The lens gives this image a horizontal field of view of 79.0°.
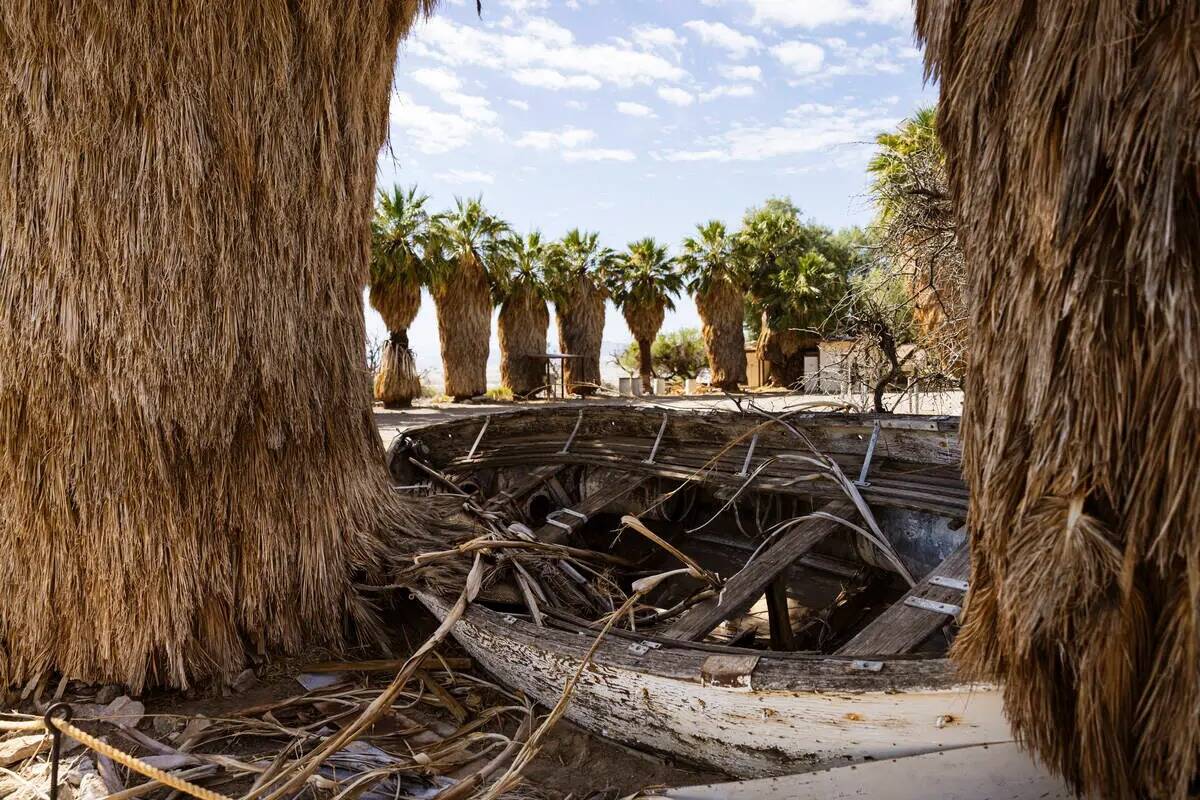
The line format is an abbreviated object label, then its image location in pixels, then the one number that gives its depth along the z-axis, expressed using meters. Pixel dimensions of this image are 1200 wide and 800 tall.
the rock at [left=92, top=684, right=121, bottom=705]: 3.13
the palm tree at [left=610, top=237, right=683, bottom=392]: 27.19
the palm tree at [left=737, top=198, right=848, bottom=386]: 26.31
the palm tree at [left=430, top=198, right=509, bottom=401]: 23.55
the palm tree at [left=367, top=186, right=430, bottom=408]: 20.83
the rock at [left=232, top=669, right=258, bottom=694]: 3.29
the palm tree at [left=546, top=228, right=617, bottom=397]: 26.91
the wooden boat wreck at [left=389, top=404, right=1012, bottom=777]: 2.10
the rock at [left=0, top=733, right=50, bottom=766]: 2.78
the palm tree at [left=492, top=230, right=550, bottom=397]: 25.47
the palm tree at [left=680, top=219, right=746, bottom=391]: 27.58
